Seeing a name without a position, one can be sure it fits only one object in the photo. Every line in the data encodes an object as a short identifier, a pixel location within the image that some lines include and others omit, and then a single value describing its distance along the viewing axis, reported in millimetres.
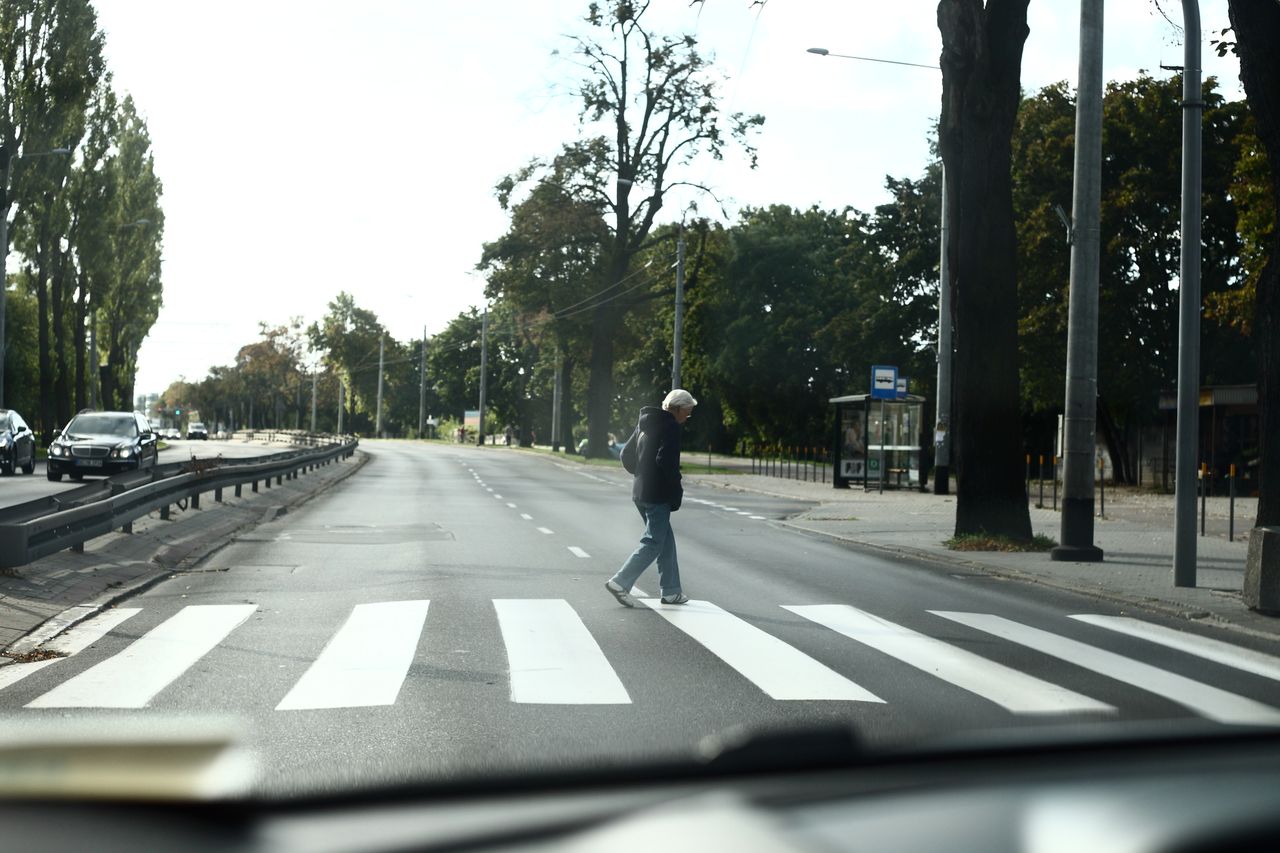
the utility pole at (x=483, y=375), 92800
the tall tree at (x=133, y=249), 61969
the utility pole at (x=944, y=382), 31547
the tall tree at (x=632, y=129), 52750
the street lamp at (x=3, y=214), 37734
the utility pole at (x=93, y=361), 62281
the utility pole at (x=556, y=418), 80625
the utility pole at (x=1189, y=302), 13781
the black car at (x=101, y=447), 30688
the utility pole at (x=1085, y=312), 16562
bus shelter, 36125
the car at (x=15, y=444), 33406
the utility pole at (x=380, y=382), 119250
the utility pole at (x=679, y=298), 45697
